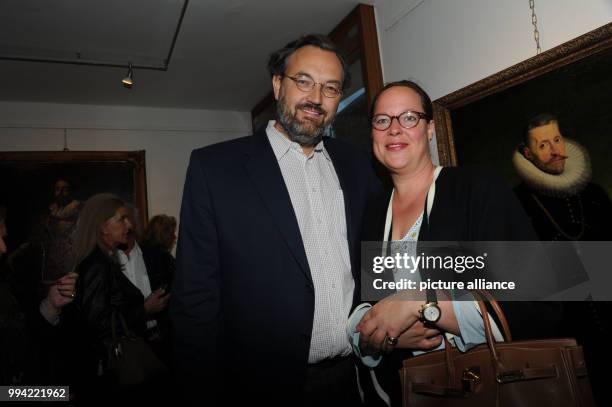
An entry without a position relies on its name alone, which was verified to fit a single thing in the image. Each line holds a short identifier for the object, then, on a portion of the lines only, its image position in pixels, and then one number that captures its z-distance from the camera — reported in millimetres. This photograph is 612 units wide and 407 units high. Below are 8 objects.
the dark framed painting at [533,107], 1685
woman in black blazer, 1312
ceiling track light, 4070
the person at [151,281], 3475
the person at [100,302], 2586
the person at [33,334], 1958
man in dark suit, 1626
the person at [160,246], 3910
